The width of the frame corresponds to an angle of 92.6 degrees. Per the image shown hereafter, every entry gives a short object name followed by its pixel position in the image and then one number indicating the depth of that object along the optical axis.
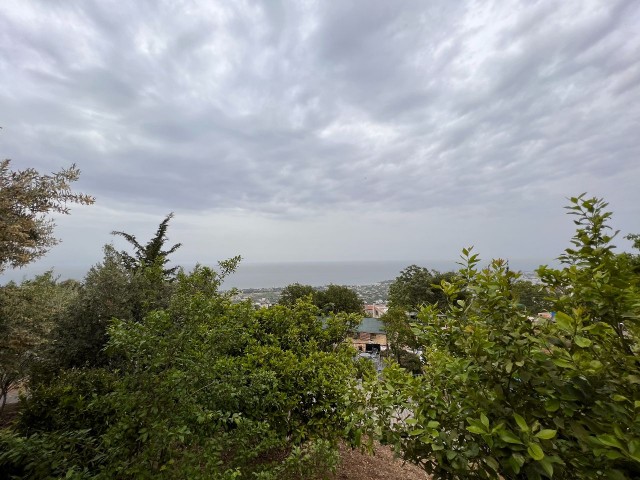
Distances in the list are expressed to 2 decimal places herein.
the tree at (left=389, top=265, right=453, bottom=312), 31.19
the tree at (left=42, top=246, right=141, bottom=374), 9.17
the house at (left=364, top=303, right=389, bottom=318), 69.90
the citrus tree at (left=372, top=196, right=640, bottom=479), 1.55
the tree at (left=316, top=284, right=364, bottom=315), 34.25
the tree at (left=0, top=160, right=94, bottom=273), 4.82
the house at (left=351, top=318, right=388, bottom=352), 44.42
